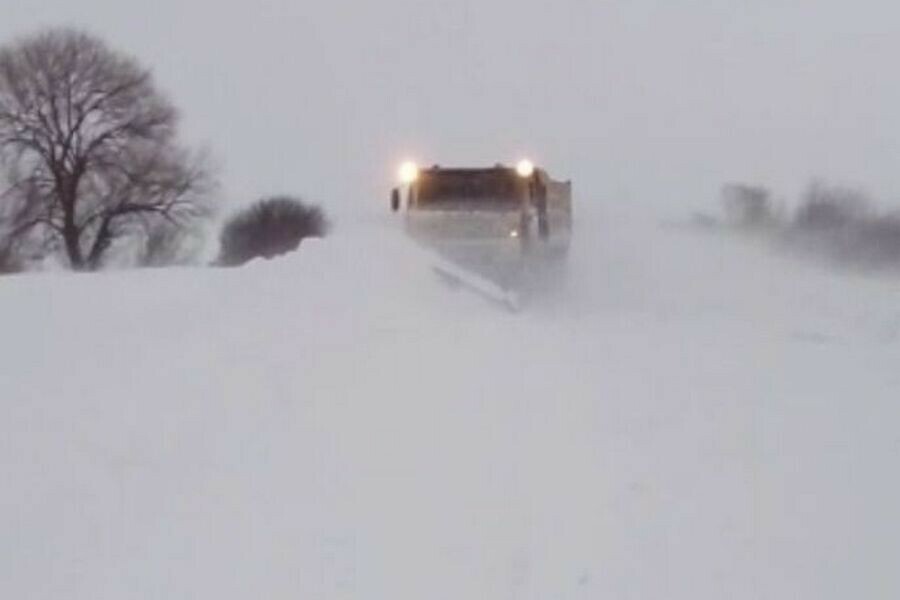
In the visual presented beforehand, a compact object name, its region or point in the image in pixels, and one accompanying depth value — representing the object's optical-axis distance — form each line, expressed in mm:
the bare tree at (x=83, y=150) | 53688
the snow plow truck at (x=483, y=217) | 23656
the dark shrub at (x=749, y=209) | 43538
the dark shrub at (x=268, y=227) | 64125
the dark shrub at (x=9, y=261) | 50312
